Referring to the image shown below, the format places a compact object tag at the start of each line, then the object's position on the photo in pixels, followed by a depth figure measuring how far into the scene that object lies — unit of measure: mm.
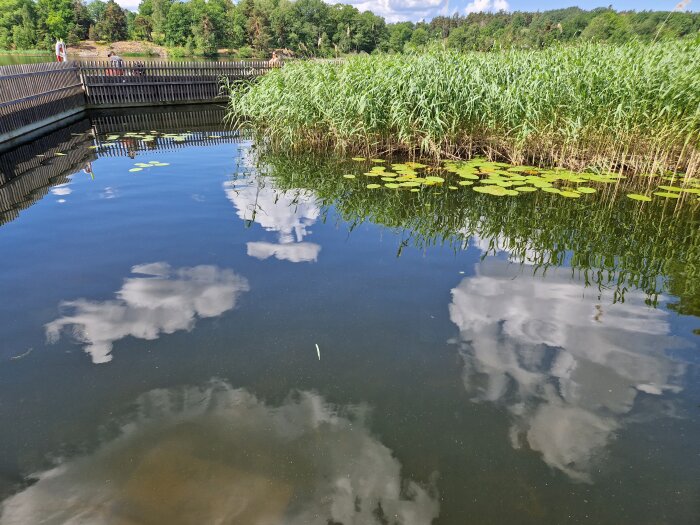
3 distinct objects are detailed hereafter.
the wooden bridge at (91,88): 9391
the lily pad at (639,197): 5614
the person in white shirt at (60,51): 15747
